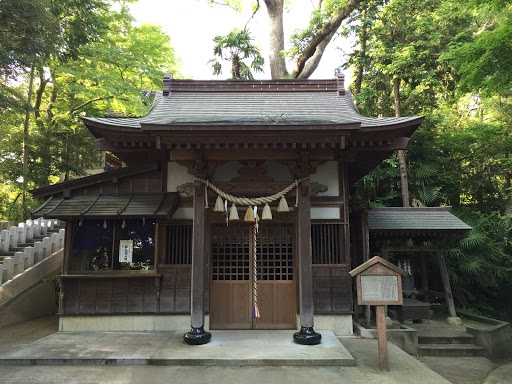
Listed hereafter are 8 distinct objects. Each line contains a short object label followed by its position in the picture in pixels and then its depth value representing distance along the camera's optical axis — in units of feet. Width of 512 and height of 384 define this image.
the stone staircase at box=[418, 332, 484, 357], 26.16
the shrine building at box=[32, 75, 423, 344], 21.81
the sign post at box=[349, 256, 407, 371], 17.66
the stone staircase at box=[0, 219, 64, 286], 29.25
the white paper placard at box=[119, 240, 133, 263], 24.88
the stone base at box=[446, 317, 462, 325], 31.07
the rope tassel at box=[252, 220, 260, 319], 21.27
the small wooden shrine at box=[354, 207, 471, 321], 28.94
